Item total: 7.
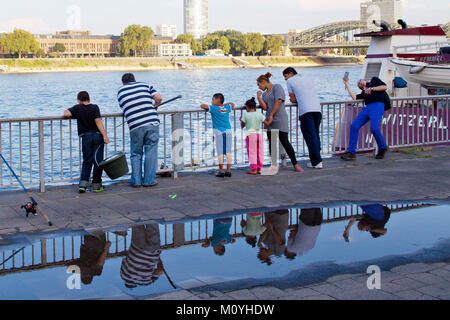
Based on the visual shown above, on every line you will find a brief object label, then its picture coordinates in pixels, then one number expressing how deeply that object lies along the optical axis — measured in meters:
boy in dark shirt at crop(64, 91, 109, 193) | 9.58
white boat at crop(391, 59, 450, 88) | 19.46
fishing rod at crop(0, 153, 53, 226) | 7.95
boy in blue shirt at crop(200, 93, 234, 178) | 10.73
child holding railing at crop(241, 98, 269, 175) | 10.98
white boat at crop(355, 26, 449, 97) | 23.17
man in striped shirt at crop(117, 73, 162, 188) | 9.91
